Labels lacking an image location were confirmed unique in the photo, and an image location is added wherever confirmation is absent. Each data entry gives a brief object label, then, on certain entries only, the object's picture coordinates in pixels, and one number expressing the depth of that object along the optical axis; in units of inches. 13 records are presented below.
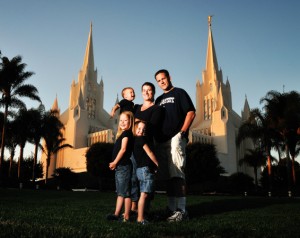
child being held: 238.4
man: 220.4
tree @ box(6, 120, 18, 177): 1344.7
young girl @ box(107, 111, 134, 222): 203.5
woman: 213.9
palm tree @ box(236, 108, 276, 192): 1275.8
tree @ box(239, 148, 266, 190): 1861.8
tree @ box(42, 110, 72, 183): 1493.6
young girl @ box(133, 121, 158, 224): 195.5
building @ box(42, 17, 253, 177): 2364.7
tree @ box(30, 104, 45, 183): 1429.6
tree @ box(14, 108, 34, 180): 1352.1
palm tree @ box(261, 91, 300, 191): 1153.4
